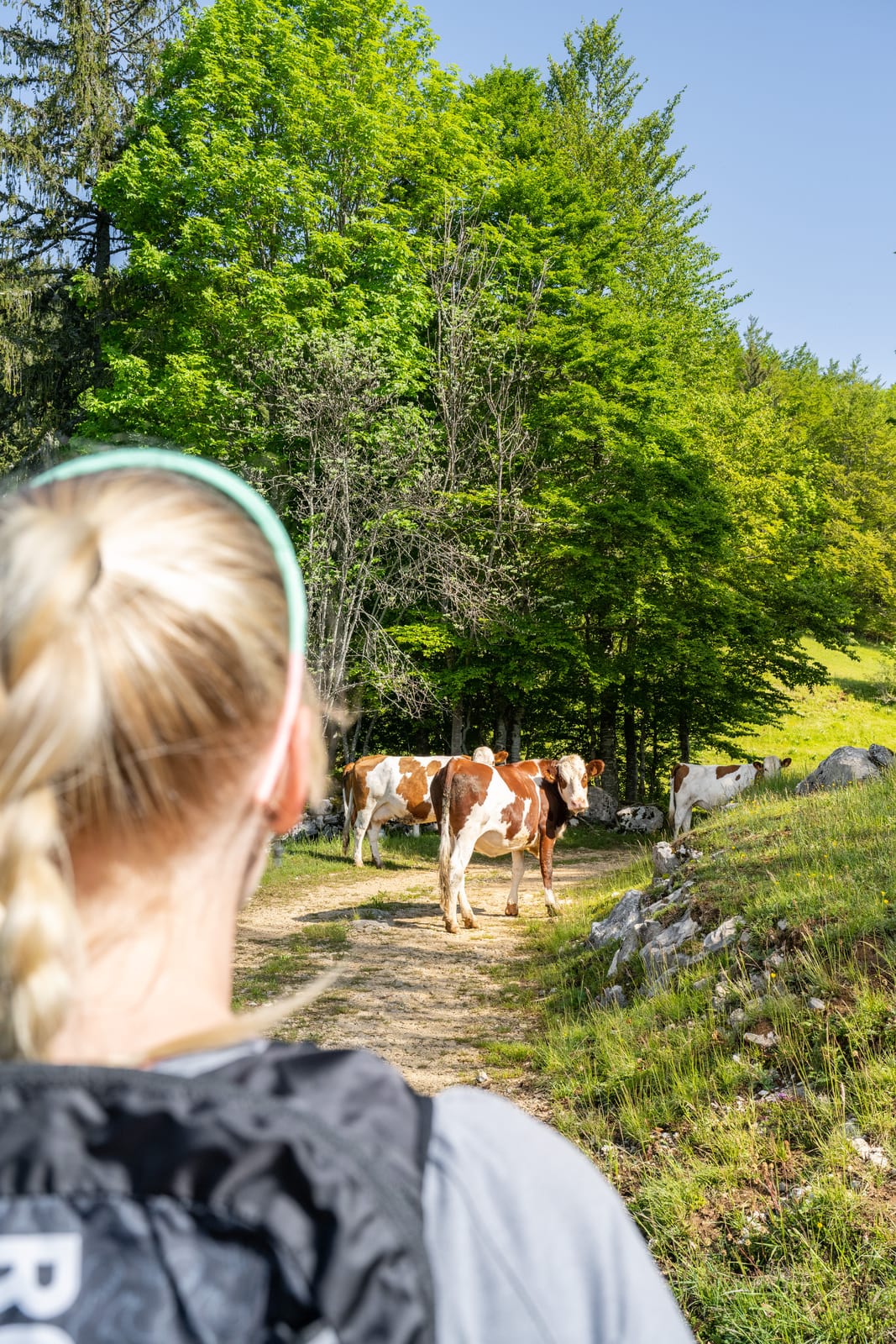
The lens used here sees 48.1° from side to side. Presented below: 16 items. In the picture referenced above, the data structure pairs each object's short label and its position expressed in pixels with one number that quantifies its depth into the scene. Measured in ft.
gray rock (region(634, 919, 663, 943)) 26.08
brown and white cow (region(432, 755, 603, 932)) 38.40
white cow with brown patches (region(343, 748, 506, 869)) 54.34
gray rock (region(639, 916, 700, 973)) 23.68
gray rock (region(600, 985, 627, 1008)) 24.08
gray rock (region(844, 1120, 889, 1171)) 13.75
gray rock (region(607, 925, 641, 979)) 26.20
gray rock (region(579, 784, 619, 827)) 76.18
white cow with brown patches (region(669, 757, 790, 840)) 59.16
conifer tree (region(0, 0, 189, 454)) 68.49
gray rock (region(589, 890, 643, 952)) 29.58
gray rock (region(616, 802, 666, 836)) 71.77
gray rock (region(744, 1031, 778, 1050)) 17.63
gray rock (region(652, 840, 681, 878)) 33.53
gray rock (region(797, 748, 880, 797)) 42.80
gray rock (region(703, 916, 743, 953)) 22.41
